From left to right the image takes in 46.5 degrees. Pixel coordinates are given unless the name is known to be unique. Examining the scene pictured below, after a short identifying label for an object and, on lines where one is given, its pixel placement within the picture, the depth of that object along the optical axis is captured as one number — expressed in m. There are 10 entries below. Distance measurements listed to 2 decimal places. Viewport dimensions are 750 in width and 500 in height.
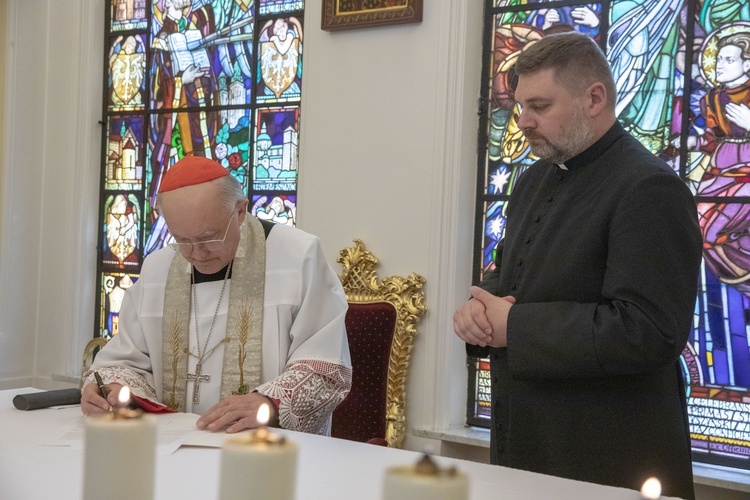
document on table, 2.40
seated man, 3.05
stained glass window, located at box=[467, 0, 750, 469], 4.15
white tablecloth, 1.93
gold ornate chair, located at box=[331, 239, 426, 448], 4.34
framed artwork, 4.88
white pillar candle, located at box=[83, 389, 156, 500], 1.11
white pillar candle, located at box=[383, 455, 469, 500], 0.87
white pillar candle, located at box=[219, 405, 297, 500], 0.98
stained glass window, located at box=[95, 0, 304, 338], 5.70
